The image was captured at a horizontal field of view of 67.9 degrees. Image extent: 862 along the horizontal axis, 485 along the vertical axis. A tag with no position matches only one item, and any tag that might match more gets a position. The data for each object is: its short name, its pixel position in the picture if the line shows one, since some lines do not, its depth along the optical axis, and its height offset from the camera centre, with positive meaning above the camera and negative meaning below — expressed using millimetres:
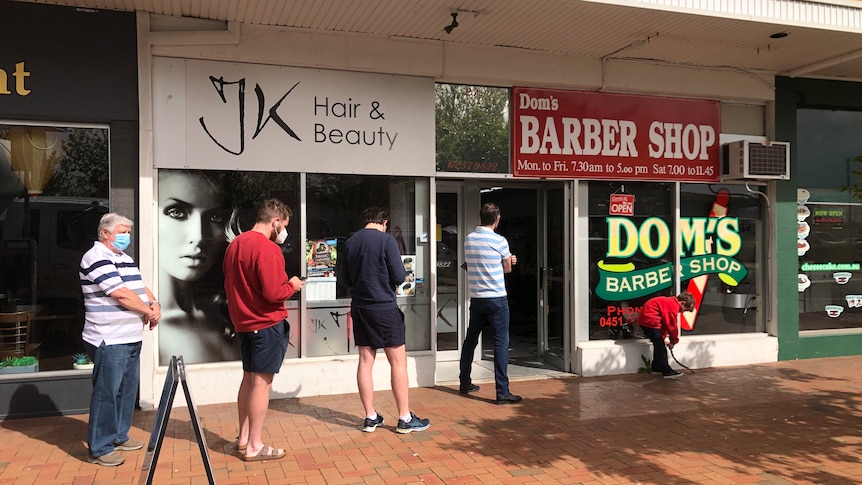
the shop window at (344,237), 6633 +28
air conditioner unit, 7816 +953
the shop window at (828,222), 8570 +197
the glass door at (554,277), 7676 -474
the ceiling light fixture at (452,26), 6145 +2104
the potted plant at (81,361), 5988 -1125
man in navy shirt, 5211 -607
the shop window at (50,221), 5934 +193
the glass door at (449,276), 7566 -443
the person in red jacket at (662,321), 7234 -947
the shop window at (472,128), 7082 +1243
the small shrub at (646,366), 7633 -1535
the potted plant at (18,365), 5859 -1134
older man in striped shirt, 4582 -631
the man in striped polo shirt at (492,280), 6195 -404
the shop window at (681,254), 7711 -207
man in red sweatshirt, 4500 -515
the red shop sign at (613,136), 7359 +1220
